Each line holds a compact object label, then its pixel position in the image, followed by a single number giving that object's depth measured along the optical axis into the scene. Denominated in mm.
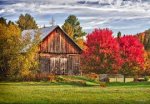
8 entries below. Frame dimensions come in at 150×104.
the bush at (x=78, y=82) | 39231
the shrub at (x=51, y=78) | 42894
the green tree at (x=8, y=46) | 40781
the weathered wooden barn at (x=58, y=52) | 53344
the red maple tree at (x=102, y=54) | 60750
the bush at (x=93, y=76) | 51406
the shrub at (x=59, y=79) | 43331
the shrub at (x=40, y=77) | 43062
